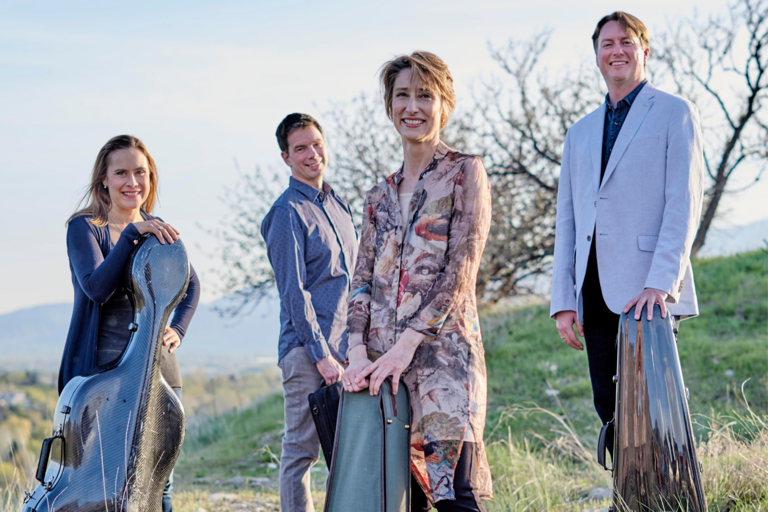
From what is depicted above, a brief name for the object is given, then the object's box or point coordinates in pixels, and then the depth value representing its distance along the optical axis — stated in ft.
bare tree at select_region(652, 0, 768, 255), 37.99
